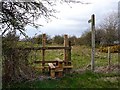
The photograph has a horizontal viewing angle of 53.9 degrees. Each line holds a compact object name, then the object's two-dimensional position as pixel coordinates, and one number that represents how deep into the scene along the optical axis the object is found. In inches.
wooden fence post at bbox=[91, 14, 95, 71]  180.6
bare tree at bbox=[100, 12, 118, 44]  412.2
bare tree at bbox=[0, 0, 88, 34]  135.6
